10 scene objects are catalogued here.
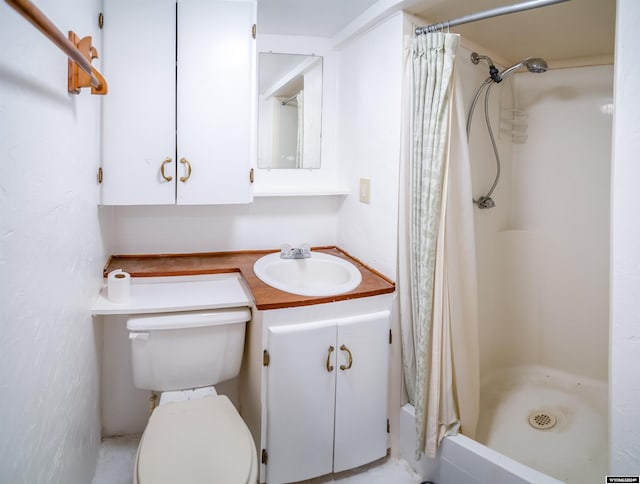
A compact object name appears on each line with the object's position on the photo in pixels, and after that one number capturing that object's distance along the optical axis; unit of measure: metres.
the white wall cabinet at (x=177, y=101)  1.84
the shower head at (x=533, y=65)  2.11
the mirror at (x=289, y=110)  2.35
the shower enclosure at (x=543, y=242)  2.46
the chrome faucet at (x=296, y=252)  2.27
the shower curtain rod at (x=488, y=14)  1.48
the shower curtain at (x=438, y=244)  1.70
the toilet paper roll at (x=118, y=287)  1.79
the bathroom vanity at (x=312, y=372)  1.76
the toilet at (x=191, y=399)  1.38
